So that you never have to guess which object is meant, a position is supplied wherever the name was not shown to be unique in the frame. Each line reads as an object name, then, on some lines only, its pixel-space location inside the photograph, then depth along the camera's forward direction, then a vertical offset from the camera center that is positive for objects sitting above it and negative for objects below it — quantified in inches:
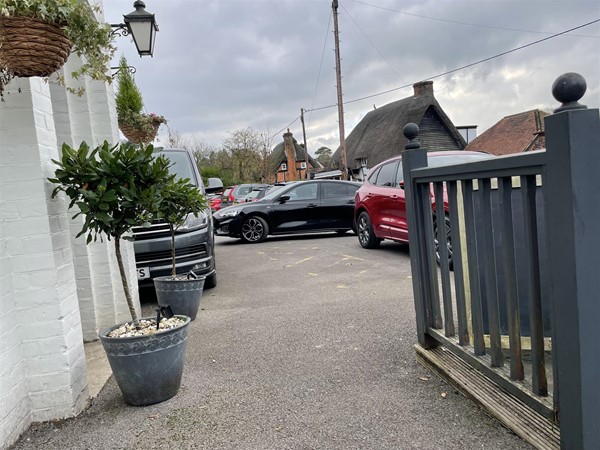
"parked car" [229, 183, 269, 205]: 826.9 +9.3
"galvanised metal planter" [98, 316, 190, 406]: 99.7 -35.9
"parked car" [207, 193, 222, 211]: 755.4 -6.2
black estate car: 399.9 -19.0
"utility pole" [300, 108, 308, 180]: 1339.8 +189.4
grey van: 196.2 -20.6
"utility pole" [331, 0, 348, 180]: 771.4 +181.7
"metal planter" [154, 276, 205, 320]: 160.4 -32.9
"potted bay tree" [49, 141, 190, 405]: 95.1 -0.8
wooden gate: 63.6 -17.5
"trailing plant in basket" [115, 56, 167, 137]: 242.8 +57.1
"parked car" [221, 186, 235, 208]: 829.8 -1.8
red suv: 249.3 -12.5
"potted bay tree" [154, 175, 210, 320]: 152.6 -28.5
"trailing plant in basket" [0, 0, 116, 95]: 75.2 +35.1
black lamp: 191.8 +79.1
